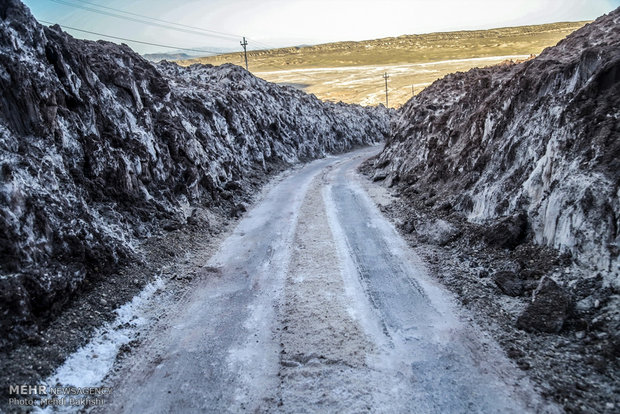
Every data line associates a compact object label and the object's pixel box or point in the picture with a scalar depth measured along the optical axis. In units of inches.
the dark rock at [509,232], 427.2
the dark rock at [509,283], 356.5
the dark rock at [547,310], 298.2
